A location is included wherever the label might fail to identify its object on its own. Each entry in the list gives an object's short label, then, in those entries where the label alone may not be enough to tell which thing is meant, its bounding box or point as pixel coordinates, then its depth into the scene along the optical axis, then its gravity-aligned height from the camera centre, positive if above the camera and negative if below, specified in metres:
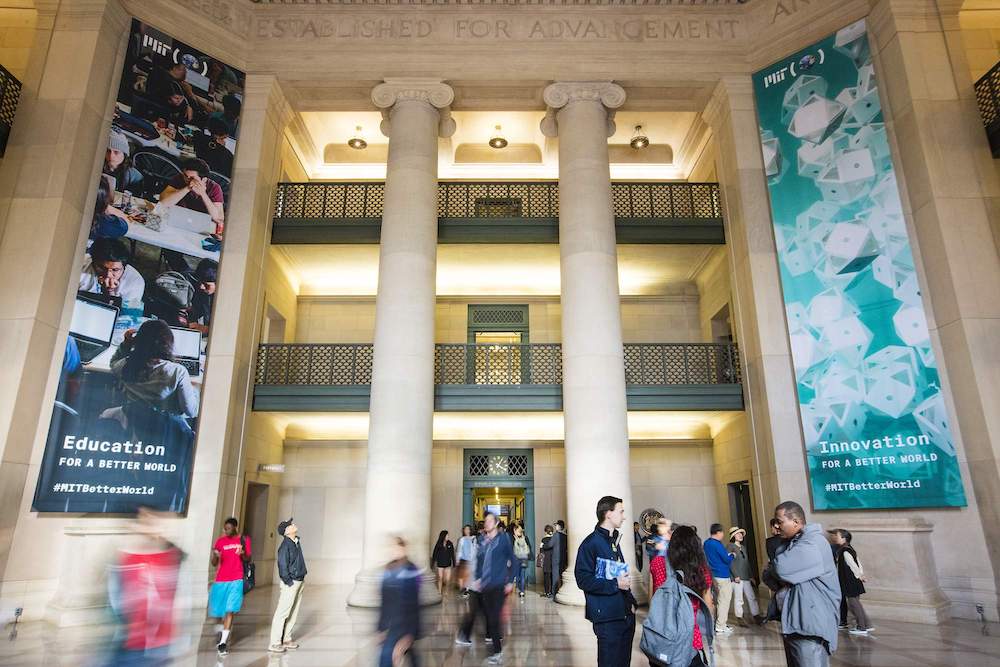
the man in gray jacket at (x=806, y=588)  3.69 -0.51
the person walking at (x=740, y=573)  8.70 -0.97
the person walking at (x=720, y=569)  7.99 -0.82
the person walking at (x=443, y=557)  12.24 -0.96
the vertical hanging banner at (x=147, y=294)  9.90 +3.98
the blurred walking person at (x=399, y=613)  4.25 -0.74
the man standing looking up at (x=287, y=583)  6.85 -0.82
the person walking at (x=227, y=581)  6.78 -0.78
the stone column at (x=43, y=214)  9.20 +5.08
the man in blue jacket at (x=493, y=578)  6.68 -0.77
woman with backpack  3.60 -0.61
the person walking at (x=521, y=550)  12.19 -0.83
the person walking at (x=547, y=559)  11.81 -0.99
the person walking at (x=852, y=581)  7.83 -0.97
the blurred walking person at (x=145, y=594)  3.65 -0.51
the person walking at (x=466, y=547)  11.51 -0.72
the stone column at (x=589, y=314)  11.35 +3.93
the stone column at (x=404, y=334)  11.17 +3.53
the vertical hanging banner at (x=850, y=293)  10.14 +3.93
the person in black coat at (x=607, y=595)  3.99 -0.58
